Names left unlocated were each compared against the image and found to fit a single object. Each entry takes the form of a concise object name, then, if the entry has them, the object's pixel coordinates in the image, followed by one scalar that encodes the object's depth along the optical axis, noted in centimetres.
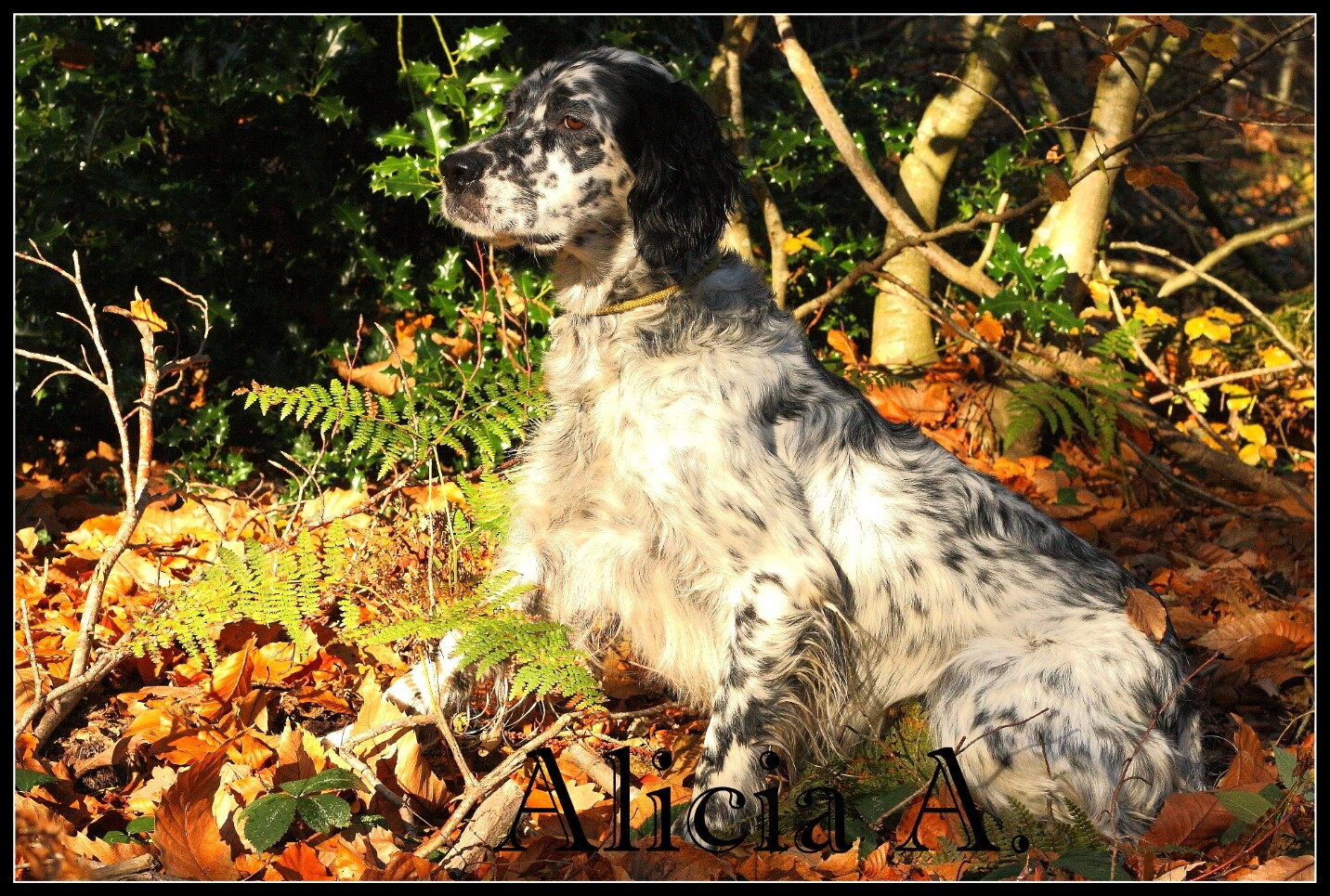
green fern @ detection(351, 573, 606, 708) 287
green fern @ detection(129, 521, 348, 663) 299
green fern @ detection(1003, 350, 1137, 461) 541
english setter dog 313
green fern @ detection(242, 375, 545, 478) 341
